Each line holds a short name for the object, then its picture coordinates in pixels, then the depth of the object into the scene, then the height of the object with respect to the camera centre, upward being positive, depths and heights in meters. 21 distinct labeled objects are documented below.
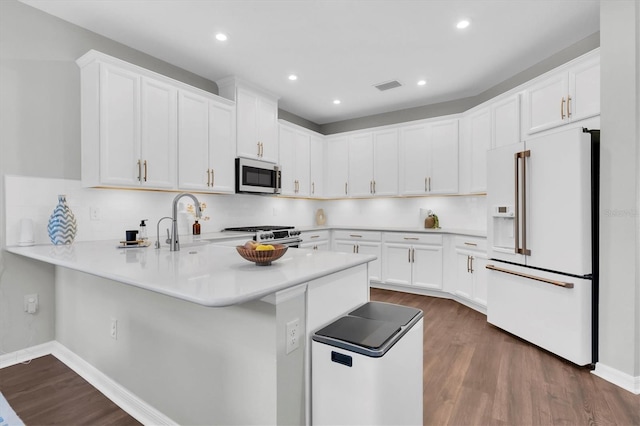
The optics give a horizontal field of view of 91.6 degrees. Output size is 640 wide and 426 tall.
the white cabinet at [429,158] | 4.49 +0.81
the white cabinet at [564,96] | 2.78 +1.13
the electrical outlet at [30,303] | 2.58 -0.76
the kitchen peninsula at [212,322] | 1.29 -0.56
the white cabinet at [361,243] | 4.84 -0.51
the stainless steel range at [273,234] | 3.60 -0.27
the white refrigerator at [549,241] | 2.41 -0.26
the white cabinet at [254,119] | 3.97 +1.26
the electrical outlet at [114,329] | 2.04 -0.77
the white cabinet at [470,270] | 3.67 -0.73
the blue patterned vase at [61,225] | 2.50 -0.10
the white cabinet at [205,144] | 3.36 +0.79
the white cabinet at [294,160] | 4.80 +0.84
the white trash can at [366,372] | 1.25 -0.69
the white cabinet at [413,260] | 4.35 -0.70
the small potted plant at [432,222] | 4.85 -0.16
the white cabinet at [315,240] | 4.70 -0.44
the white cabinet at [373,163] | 5.02 +0.81
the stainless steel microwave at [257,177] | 3.93 +0.47
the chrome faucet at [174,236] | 2.05 -0.16
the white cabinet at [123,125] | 2.71 +0.82
